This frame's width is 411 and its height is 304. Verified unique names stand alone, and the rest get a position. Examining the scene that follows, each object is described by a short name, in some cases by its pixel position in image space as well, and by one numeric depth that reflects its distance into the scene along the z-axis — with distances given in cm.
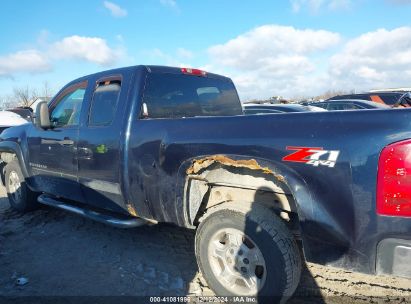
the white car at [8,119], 1059
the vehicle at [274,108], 986
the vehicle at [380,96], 1487
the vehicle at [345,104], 1213
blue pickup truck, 208
